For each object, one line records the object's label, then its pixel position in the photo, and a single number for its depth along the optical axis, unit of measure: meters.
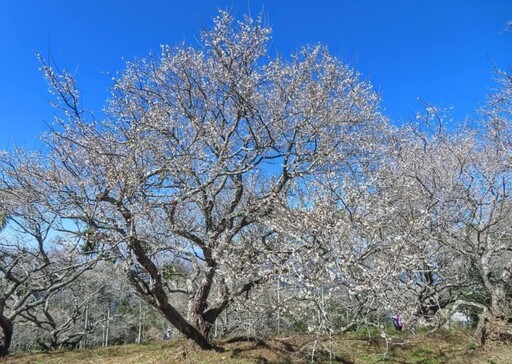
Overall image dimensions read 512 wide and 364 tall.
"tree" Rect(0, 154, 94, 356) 7.50
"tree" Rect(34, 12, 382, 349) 6.71
